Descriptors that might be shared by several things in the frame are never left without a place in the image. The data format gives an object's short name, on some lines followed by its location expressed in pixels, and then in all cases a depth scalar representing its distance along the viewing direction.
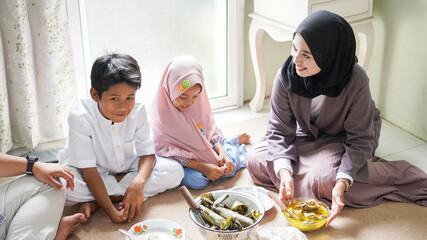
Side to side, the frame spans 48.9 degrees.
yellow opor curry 1.55
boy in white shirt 1.59
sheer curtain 1.95
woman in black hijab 1.56
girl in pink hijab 1.84
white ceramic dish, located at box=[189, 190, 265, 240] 1.34
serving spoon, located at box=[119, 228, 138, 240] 1.45
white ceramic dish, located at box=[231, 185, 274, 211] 1.70
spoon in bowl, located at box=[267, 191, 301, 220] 1.58
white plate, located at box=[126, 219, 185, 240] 1.49
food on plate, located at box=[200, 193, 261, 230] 1.37
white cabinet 2.08
